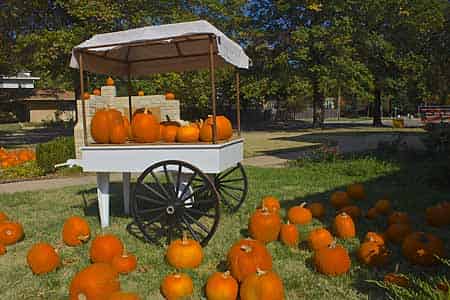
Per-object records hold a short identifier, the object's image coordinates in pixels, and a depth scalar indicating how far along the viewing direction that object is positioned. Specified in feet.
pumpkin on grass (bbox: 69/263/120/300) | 8.82
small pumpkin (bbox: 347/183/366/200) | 18.44
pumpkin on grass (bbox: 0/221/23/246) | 13.75
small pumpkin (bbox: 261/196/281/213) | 15.37
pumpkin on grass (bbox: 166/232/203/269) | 11.05
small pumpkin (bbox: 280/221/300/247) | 12.83
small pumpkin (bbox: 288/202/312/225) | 14.78
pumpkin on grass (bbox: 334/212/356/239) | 13.14
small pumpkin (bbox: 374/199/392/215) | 15.48
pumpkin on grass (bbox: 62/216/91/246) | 13.46
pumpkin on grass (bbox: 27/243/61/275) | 11.14
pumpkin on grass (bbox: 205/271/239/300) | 8.95
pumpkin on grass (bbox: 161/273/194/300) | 9.34
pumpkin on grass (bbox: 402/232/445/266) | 10.68
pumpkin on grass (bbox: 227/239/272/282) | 9.53
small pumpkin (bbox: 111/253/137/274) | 10.89
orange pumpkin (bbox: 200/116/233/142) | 13.41
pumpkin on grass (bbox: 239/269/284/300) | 8.48
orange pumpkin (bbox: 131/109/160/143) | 13.85
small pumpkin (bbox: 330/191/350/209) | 16.92
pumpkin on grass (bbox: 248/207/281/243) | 12.72
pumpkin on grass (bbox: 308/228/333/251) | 11.93
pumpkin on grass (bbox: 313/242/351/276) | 10.36
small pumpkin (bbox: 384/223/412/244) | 12.30
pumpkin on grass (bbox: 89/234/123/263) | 11.39
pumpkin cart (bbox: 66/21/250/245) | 12.76
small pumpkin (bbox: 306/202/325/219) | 15.64
